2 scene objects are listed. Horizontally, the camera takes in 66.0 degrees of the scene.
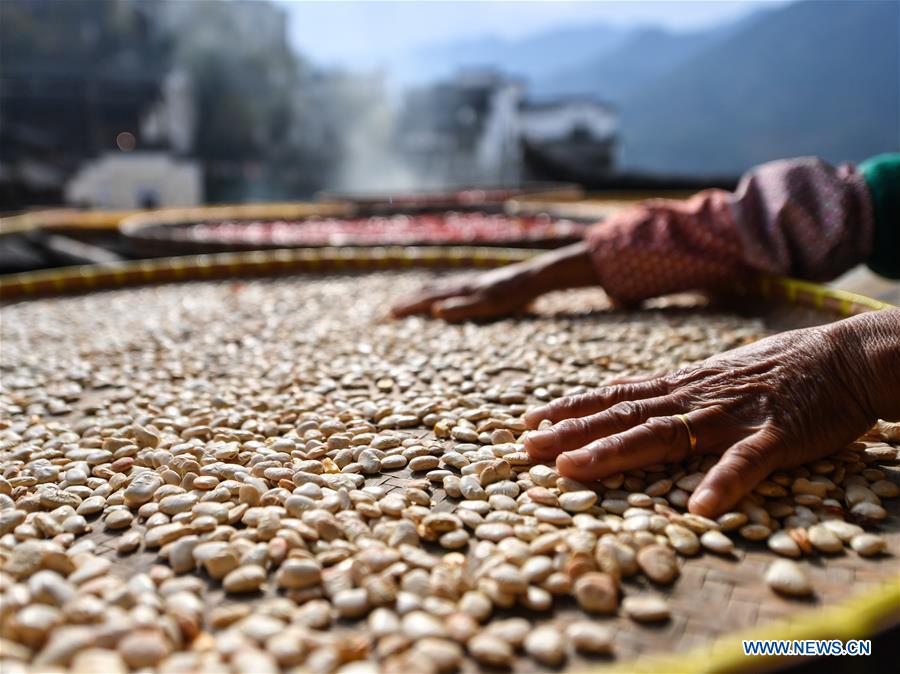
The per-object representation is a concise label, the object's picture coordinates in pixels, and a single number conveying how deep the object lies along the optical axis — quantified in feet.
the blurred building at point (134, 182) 50.37
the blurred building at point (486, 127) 79.25
